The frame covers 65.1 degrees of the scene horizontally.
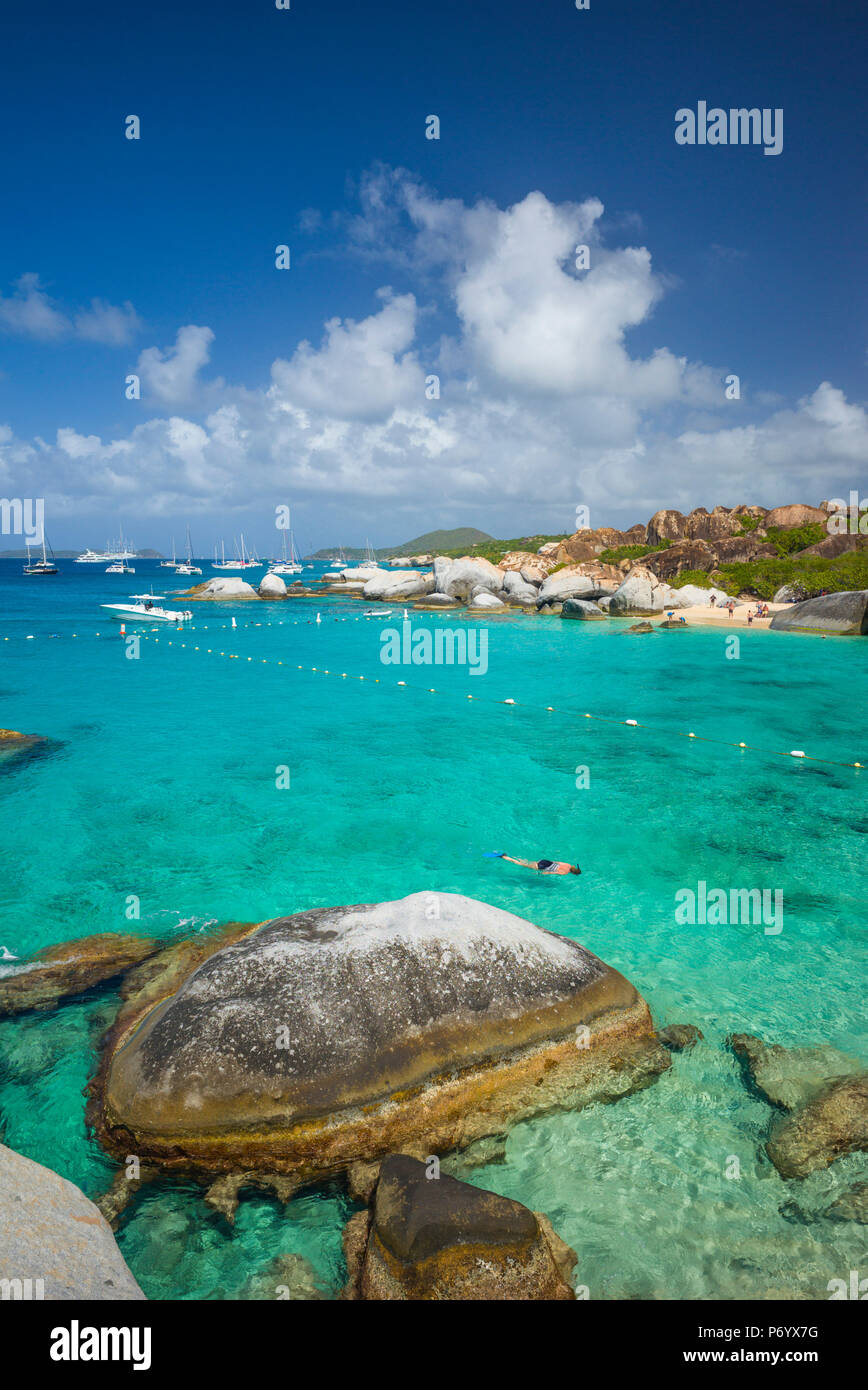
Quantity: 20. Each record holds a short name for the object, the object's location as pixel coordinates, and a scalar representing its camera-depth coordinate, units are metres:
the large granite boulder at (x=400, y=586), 72.62
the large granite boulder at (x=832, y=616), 41.16
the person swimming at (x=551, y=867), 11.55
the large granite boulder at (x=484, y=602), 61.98
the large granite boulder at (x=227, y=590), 78.88
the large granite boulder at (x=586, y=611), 54.44
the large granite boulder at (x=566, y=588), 58.72
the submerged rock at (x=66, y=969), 7.92
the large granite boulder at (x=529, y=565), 71.19
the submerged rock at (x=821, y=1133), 5.65
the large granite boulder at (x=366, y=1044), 5.55
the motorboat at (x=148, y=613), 57.53
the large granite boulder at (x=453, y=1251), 4.15
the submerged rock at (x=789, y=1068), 6.45
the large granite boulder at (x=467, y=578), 66.25
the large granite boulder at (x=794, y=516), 78.00
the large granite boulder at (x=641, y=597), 55.59
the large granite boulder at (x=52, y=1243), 3.64
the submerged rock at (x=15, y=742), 18.59
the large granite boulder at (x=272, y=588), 79.31
